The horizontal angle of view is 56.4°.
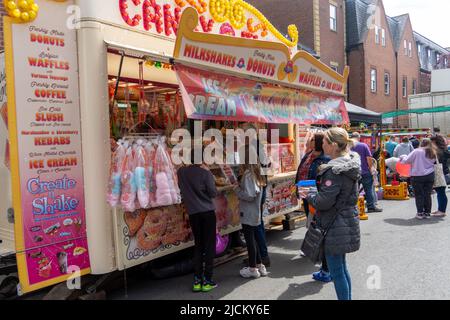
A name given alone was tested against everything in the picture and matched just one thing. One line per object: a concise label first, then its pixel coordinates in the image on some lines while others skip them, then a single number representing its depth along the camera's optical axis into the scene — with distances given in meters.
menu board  3.70
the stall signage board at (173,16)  4.09
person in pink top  7.75
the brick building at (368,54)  23.41
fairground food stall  3.75
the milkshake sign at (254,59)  4.12
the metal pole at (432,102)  22.50
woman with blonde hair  3.43
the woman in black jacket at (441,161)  8.02
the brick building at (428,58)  33.62
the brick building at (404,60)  28.41
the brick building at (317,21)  20.34
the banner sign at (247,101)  4.30
